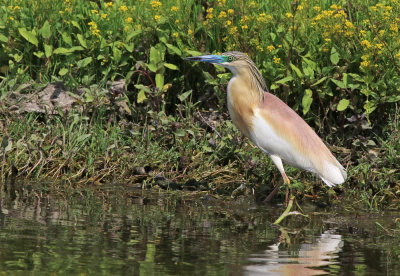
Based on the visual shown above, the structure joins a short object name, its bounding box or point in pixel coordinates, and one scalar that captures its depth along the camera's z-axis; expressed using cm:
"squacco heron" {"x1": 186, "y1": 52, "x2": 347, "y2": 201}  1395
